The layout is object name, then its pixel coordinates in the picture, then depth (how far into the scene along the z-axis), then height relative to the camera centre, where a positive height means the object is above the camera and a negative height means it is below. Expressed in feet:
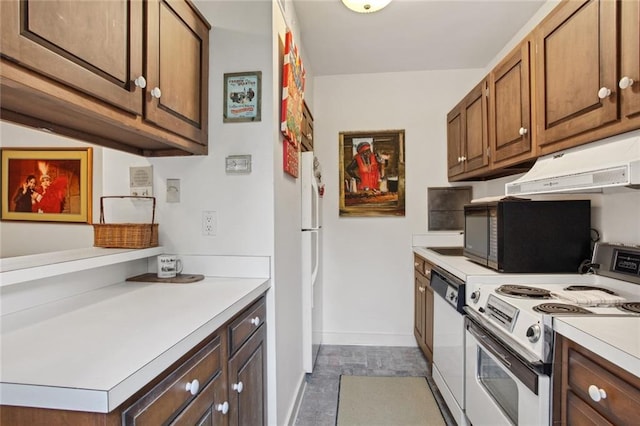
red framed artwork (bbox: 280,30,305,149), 5.45 +2.24
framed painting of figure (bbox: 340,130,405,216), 10.09 +1.28
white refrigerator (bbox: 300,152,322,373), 7.49 -0.86
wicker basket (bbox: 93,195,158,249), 4.71 -0.35
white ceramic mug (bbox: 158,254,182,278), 4.85 -0.84
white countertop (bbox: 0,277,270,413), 1.92 -1.05
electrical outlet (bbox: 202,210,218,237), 5.15 -0.18
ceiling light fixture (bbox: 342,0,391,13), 6.39 +4.32
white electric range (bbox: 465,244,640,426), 3.54 -1.40
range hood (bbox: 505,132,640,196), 3.43 +0.56
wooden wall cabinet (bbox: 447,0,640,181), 3.89 +2.00
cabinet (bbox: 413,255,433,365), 7.91 -2.59
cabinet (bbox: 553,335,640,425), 2.61 -1.64
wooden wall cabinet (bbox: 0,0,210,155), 2.45 +1.40
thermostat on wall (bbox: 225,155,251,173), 5.05 +0.79
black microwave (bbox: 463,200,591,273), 5.42 -0.40
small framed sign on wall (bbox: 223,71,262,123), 5.05 +1.89
